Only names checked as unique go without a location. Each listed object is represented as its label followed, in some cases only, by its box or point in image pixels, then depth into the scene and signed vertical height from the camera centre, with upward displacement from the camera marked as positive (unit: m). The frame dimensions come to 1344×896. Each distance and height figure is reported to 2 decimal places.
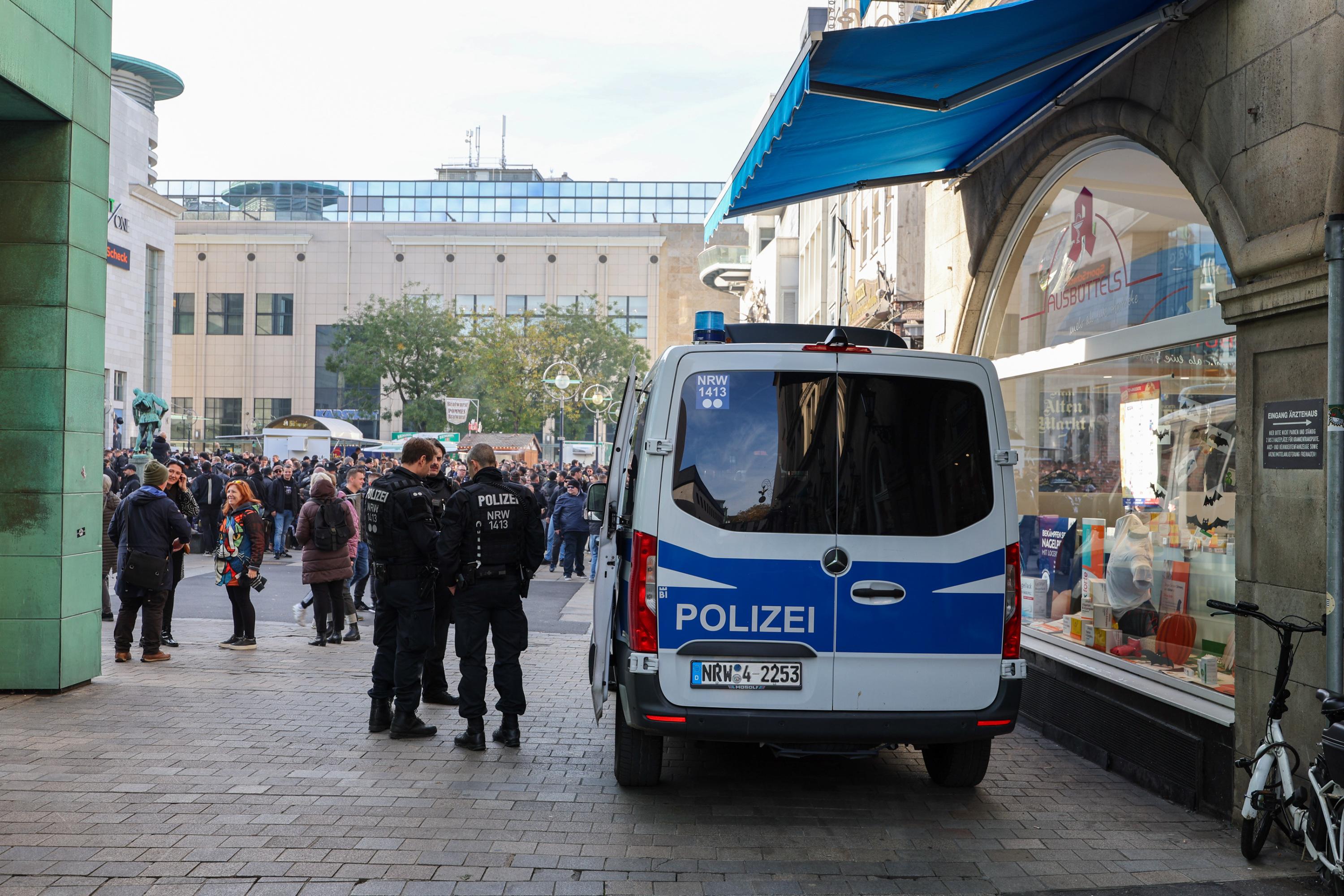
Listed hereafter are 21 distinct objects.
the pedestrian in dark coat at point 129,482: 13.39 -0.43
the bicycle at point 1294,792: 4.55 -1.37
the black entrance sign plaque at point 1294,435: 5.37 +0.15
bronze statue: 21.81 +0.64
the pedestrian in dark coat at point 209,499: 18.42 -0.79
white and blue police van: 5.50 -0.47
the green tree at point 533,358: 49.75 +4.37
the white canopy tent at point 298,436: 38.97 +0.47
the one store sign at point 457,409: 35.88 +1.34
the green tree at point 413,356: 56.19 +4.67
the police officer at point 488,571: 7.04 -0.71
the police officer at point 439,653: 8.59 -1.52
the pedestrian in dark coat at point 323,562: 10.80 -1.05
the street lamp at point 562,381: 37.12 +2.69
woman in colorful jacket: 10.60 -0.94
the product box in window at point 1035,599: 9.17 -1.10
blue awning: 6.38 +2.39
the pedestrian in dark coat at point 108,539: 12.01 -0.97
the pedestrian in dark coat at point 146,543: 9.95 -0.81
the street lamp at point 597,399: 36.90 +1.98
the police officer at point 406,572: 7.40 -0.77
